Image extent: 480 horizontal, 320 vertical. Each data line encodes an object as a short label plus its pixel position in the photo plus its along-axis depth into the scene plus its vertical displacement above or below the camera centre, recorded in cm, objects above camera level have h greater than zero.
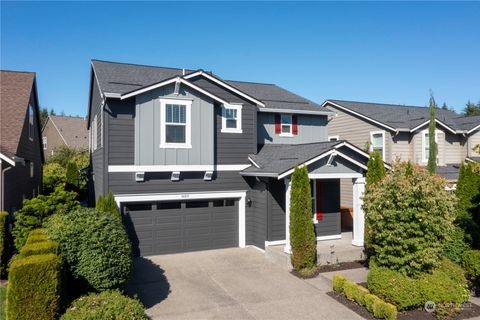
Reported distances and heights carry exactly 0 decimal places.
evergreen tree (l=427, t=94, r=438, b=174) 1911 +109
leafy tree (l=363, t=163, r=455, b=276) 906 -151
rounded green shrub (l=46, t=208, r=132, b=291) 809 -198
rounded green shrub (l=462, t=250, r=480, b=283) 1012 -289
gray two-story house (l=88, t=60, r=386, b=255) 1308 -8
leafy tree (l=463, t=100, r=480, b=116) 5206 +804
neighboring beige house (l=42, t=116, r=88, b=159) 4451 +391
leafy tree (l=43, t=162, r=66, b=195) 2575 -89
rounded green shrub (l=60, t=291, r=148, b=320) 708 -293
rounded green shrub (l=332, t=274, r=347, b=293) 991 -330
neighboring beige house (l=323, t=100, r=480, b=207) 2091 +189
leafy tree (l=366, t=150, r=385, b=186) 1283 -23
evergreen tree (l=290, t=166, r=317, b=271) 1166 -195
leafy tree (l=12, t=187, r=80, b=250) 1097 -145
